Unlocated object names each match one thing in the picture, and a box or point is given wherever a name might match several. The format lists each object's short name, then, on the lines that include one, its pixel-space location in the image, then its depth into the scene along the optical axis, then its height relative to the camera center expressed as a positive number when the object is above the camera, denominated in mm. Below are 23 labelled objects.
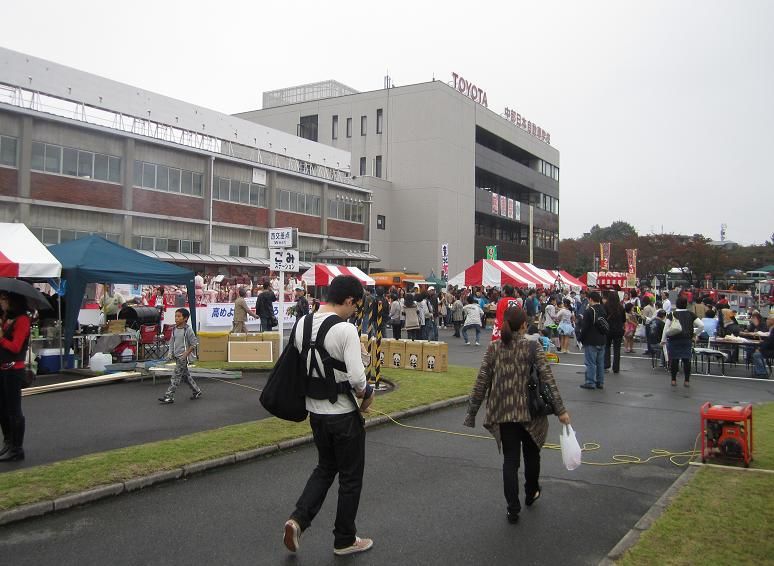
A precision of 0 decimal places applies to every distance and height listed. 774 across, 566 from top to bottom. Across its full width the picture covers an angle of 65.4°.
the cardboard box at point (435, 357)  13930 -1274
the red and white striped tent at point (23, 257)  11773 +773
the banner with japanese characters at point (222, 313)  22428 -564
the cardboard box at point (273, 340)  14859 -1018
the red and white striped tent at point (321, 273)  28094 +1245
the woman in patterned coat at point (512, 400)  5102 -836
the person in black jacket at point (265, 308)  18547 -280
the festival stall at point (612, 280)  33219 +1421
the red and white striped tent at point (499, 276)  31767 +1504
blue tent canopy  13008 +637
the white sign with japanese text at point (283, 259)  13797 +922
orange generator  6586 -1415
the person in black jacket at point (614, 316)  13420 -253
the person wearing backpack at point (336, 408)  4215 -763
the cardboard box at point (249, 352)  14539 -1285
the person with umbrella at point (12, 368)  6422 -783
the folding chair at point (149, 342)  15245 -1151
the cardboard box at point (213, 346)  15195 -1217
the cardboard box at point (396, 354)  14625 -1288
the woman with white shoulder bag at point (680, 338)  12398 -669
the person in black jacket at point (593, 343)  12047 -773
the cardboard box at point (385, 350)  14812 -1216
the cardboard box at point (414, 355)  14258 -1274
